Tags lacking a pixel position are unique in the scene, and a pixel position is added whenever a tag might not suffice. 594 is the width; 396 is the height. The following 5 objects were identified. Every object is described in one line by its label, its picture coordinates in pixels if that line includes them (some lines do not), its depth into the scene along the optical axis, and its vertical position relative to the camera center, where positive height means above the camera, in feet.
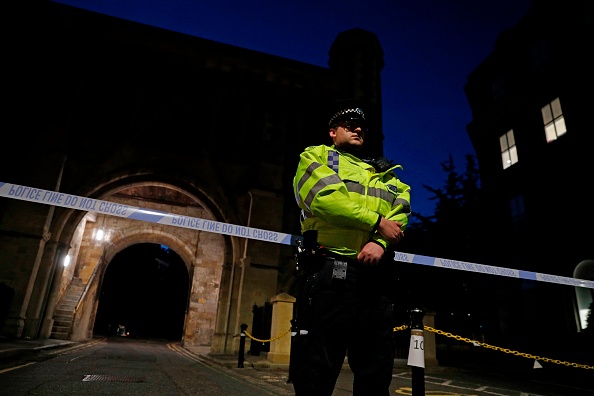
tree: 49.55 +11.47
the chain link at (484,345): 14.20 -0.87
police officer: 5.65 +0.56
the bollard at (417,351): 7.47 -0.65
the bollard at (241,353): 26.63 -3.15
